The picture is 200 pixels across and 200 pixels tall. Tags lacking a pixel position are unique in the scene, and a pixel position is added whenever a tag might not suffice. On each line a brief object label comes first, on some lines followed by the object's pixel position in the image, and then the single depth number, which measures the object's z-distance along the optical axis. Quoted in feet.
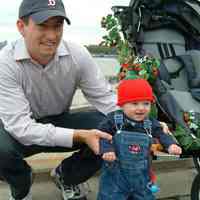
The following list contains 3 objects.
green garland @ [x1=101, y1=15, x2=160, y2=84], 11.00
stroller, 10.69
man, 8.95
